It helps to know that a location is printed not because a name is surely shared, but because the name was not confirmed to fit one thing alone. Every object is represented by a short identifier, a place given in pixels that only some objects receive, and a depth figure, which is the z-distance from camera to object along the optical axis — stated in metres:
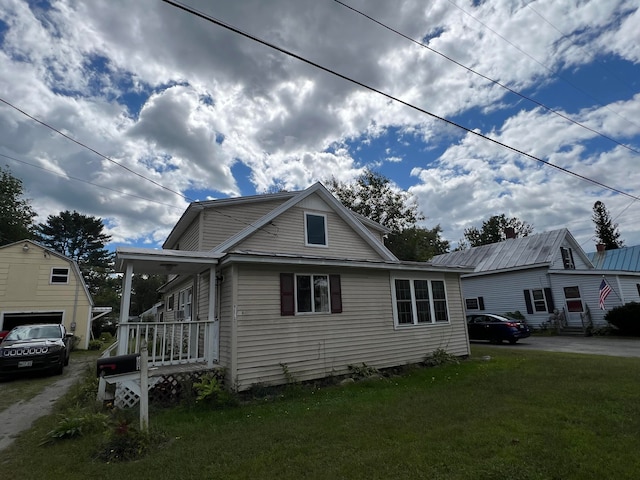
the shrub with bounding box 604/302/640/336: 15.98
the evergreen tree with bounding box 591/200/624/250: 43.53
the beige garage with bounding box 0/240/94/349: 17.19
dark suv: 9.77
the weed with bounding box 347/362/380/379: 8.83
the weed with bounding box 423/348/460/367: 10.48
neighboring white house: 18.53
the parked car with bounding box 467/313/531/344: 15.32
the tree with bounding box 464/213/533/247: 45.84
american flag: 17.20
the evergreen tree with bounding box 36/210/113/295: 42.03
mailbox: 5.54
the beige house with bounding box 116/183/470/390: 7.72
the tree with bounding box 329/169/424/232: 32.34
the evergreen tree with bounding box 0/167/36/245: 31.19
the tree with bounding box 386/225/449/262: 30.44
